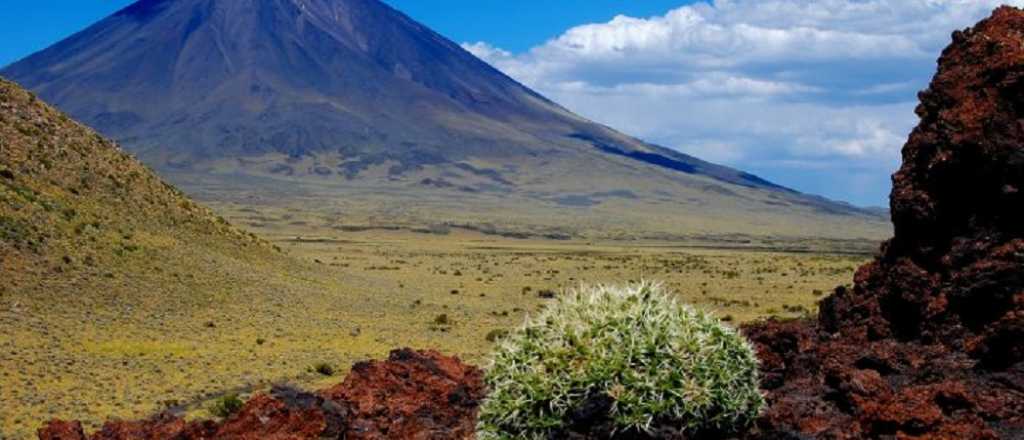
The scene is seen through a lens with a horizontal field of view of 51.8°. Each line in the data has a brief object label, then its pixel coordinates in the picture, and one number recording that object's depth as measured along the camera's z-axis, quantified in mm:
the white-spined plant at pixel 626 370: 6699
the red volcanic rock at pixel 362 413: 8562
